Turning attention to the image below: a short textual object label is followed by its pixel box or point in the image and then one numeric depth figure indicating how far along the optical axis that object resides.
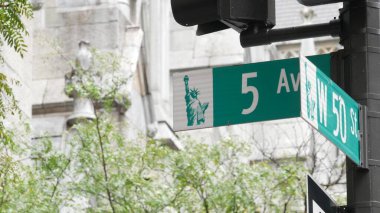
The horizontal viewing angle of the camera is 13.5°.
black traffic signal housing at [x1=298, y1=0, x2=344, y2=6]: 8.31
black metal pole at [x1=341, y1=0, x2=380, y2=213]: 8.22
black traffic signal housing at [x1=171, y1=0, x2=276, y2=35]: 7.87
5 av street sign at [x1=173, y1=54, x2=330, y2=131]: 8.10
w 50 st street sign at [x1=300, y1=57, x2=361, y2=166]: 7.54
